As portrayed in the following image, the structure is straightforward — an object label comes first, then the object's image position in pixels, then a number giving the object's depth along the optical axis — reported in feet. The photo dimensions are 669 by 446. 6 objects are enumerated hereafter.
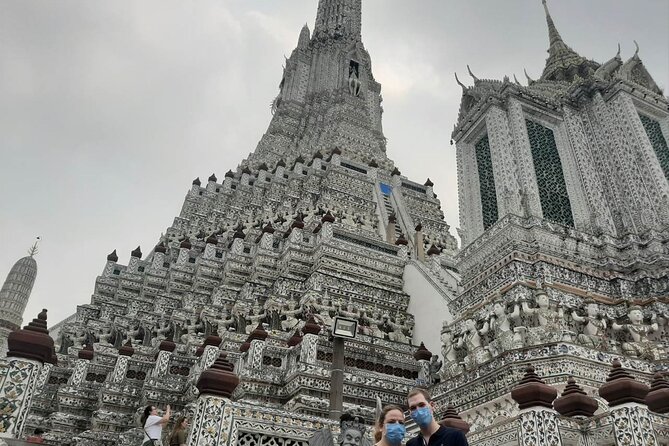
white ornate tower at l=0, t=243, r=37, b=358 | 136.56
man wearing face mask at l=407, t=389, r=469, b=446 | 9.84
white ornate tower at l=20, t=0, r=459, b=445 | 37.78
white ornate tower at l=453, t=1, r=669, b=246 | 40.37
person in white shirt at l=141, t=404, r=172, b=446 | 19.71
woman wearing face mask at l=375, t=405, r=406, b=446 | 10.69
